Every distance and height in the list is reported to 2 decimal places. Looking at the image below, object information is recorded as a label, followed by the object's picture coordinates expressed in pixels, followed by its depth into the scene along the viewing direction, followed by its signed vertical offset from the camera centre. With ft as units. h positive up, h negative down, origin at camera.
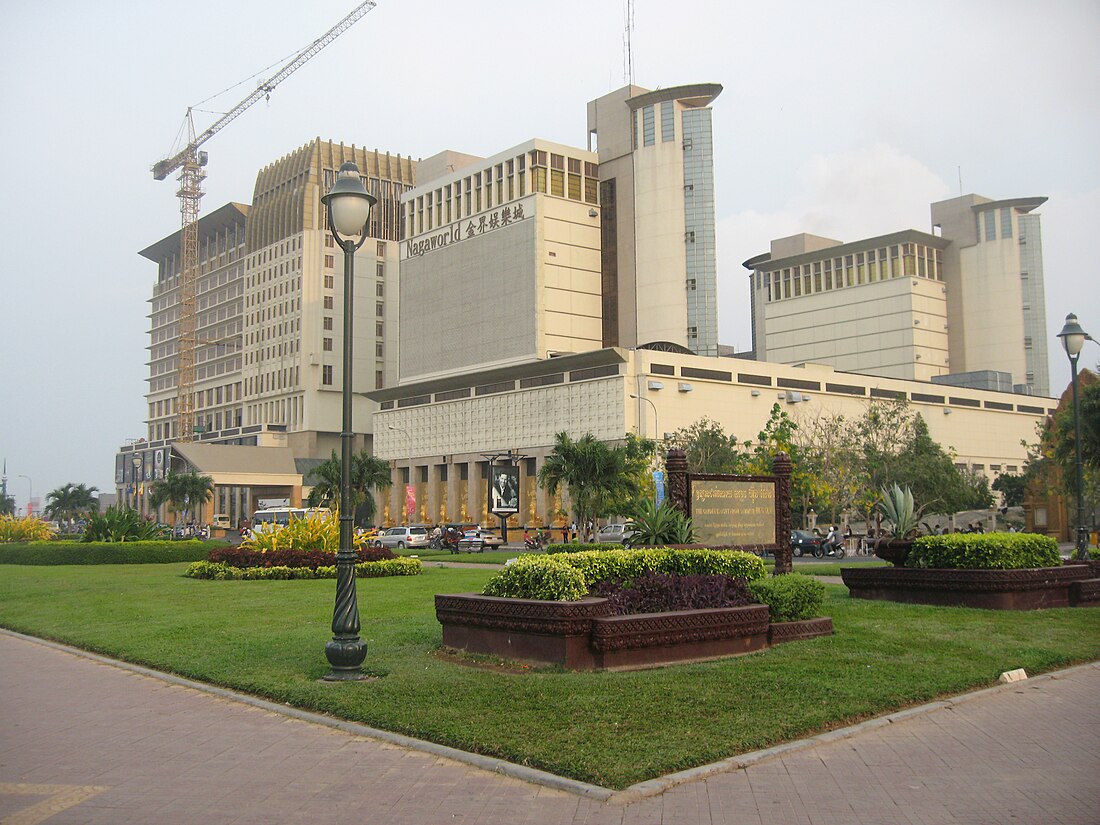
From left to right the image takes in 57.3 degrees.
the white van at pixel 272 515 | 258.98 -0.37
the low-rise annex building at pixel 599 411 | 256.73 +28.32
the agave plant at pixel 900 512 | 61.16 -0.28
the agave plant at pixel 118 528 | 131.03 -1.68
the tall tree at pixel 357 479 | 228.22 +8.10
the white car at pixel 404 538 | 208.64 -5.32
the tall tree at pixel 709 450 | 209.05 +12.53
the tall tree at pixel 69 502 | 394.32 +5.54
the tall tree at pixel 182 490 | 303.07 +7.35
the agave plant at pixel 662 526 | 53.67 -0.86
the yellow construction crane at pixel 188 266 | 482.69 +118.59
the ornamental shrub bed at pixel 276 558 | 88.74 -3.96
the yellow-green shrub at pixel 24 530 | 147.54 -2.08
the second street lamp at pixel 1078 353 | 71.26 +10.88
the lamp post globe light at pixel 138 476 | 428.44 +17.34
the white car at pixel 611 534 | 184.55 -4.47
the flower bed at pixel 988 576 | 52.13 -3.70
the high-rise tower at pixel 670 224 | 323.98 +92.49
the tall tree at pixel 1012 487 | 282.97 +5.43
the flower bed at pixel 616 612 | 34.99 -3.78
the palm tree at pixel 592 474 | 148.56 +5.43
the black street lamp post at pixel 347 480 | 35.65 +1.26
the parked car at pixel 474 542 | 190.08 -5.72
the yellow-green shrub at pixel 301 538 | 94.48 -2.30
